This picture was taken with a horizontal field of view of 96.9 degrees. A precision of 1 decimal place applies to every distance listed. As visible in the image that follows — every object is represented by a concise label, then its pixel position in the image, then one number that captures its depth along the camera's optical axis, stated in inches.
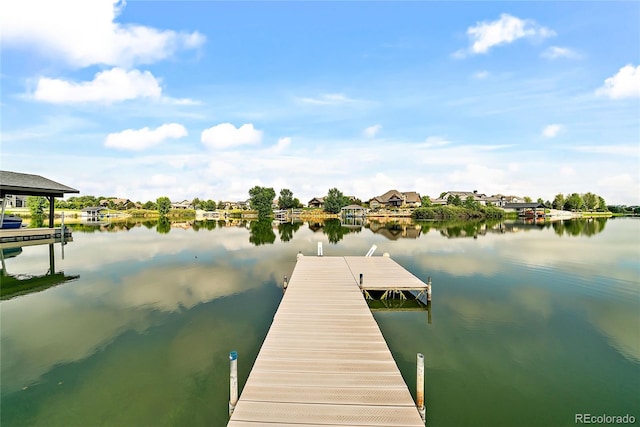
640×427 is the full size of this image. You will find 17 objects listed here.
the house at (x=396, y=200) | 4106.8
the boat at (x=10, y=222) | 1288.1
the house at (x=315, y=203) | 4798.0
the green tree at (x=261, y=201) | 3742.6
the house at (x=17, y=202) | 2864.2
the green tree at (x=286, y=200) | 4192.9
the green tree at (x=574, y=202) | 4359.3
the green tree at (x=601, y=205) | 4686.5
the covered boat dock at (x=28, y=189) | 1130.7
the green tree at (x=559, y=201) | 4537.4
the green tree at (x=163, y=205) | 3721.0
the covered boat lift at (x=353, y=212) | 3222.2
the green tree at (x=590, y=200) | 4562.0
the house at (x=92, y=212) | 2910.9
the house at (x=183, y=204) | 5551.7
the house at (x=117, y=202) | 4079.7
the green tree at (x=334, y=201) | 3836.1
